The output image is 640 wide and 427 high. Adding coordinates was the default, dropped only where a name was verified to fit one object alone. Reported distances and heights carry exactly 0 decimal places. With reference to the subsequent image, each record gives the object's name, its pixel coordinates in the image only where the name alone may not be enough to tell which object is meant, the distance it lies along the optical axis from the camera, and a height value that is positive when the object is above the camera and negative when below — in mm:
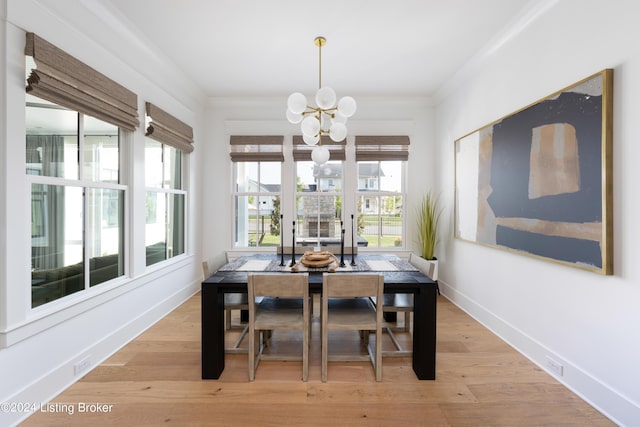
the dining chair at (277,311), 2105 -786
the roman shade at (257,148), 4551 +955
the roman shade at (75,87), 1863 +909
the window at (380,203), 4691 +125
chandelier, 2354 +837
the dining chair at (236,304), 2568 -798
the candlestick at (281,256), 2881 -482
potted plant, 4203 -180
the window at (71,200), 1993 +83
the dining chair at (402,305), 2535 -811
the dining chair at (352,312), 2100 -786
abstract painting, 1859 +250
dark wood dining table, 2199 -784
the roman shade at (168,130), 3121 +939
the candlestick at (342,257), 2766 -423
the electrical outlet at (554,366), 2190 -1145
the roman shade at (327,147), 4512 +911
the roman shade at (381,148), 4539 +952
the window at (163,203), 3289 +101
